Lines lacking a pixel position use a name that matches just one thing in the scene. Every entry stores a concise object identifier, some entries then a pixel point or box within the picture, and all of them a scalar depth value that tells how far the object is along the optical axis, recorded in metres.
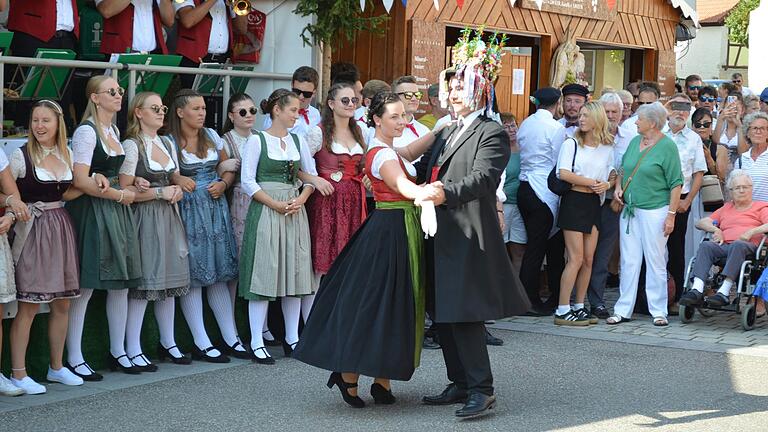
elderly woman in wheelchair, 9.12
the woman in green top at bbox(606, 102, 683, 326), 9.16
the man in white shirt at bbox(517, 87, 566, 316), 9.55
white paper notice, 12.82
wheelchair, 9.02
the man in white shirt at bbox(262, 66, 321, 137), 8.52
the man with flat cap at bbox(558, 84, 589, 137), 9.94
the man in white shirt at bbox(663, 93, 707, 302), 9.77
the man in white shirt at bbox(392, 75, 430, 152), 8.41
